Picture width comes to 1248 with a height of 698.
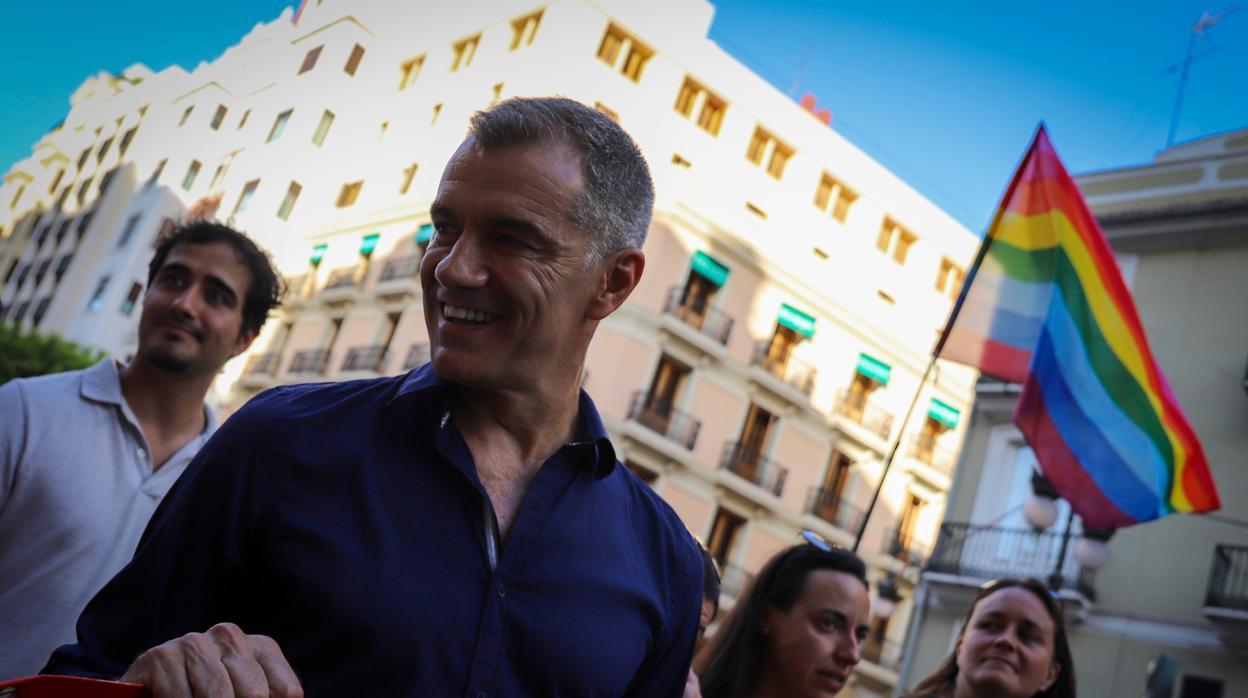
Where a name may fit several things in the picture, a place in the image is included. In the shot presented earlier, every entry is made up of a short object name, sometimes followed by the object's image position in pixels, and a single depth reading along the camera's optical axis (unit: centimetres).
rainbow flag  738
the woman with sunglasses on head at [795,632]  347
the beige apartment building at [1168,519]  1279
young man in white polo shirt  246
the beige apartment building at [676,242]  2475
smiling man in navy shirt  138
